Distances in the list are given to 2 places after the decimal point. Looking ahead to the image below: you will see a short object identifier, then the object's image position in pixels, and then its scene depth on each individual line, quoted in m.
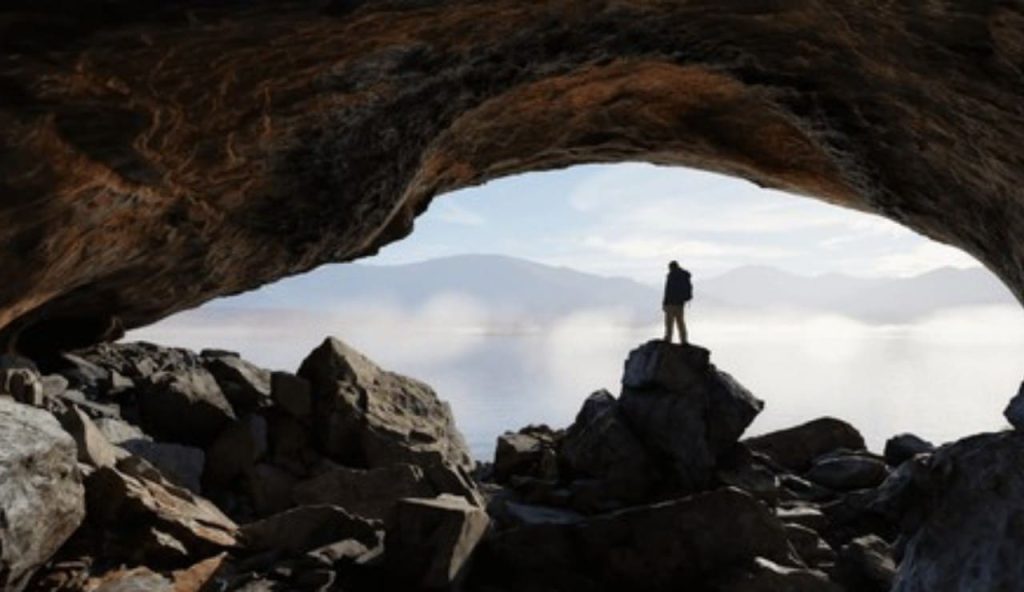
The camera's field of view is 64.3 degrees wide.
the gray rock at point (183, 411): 15.25
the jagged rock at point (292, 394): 16.27
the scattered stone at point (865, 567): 12.65
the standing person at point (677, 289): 18.56
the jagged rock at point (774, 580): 11.91
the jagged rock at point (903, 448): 22.27
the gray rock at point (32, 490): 6.58
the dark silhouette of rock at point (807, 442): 21.97
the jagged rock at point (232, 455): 14.83
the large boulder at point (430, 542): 10.83
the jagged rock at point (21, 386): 10.66
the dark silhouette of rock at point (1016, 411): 5.26
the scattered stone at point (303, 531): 11.13
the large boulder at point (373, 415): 16.17
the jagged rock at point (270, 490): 14.44
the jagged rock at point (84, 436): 10.27
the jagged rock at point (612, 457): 18.02
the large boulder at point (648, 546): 12.41
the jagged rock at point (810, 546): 14.20
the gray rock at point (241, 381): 16.77
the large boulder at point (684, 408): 18.42
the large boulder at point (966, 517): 4.46
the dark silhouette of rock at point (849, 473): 19.47
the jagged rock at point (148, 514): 10.04
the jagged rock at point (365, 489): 13.50
